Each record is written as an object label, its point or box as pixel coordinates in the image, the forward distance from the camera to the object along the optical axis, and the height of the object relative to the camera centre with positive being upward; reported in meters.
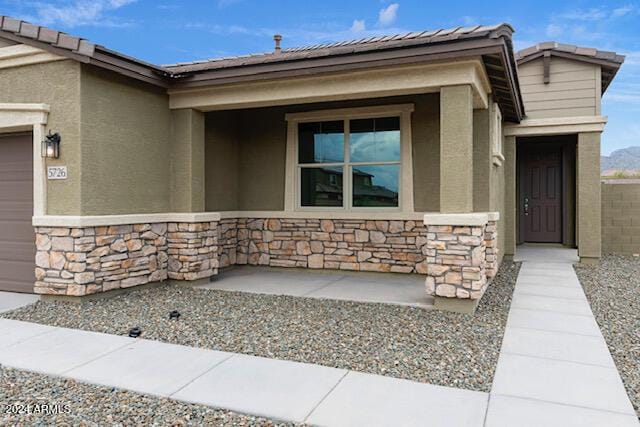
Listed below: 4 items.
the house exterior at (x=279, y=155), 5.79 +0.89
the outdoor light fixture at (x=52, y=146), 6.05 +0.85
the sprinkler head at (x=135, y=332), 4.80 -1.24
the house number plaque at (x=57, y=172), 6.08 +0.52
